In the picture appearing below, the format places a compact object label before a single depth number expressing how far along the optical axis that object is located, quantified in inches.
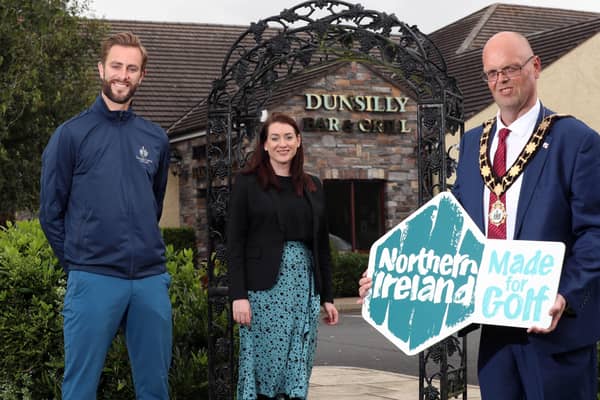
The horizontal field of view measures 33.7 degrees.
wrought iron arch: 272.8
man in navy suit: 135.1
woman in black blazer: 225.6
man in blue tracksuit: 183.0
